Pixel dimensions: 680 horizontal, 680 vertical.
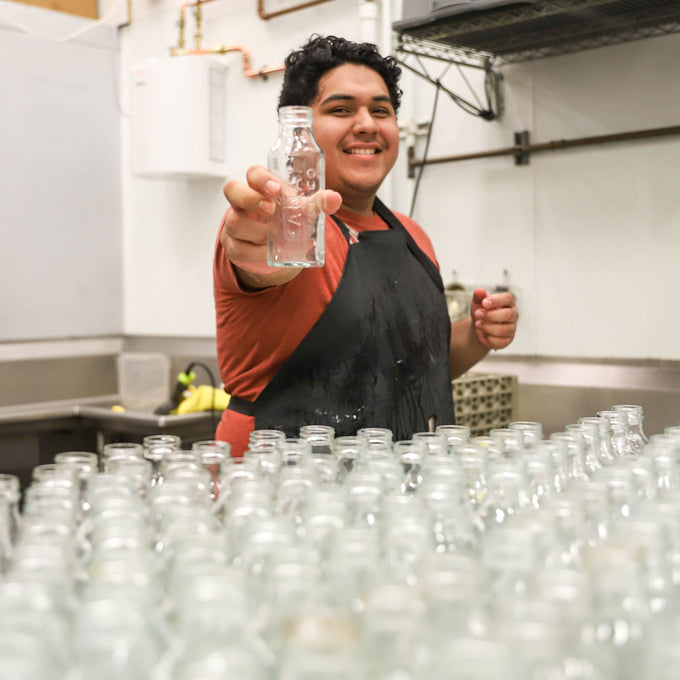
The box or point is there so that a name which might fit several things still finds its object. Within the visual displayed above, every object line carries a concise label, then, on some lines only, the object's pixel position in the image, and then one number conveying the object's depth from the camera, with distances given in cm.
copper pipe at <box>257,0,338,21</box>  360
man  178
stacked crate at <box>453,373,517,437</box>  270
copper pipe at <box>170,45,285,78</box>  379
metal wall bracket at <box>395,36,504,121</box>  299
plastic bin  413
